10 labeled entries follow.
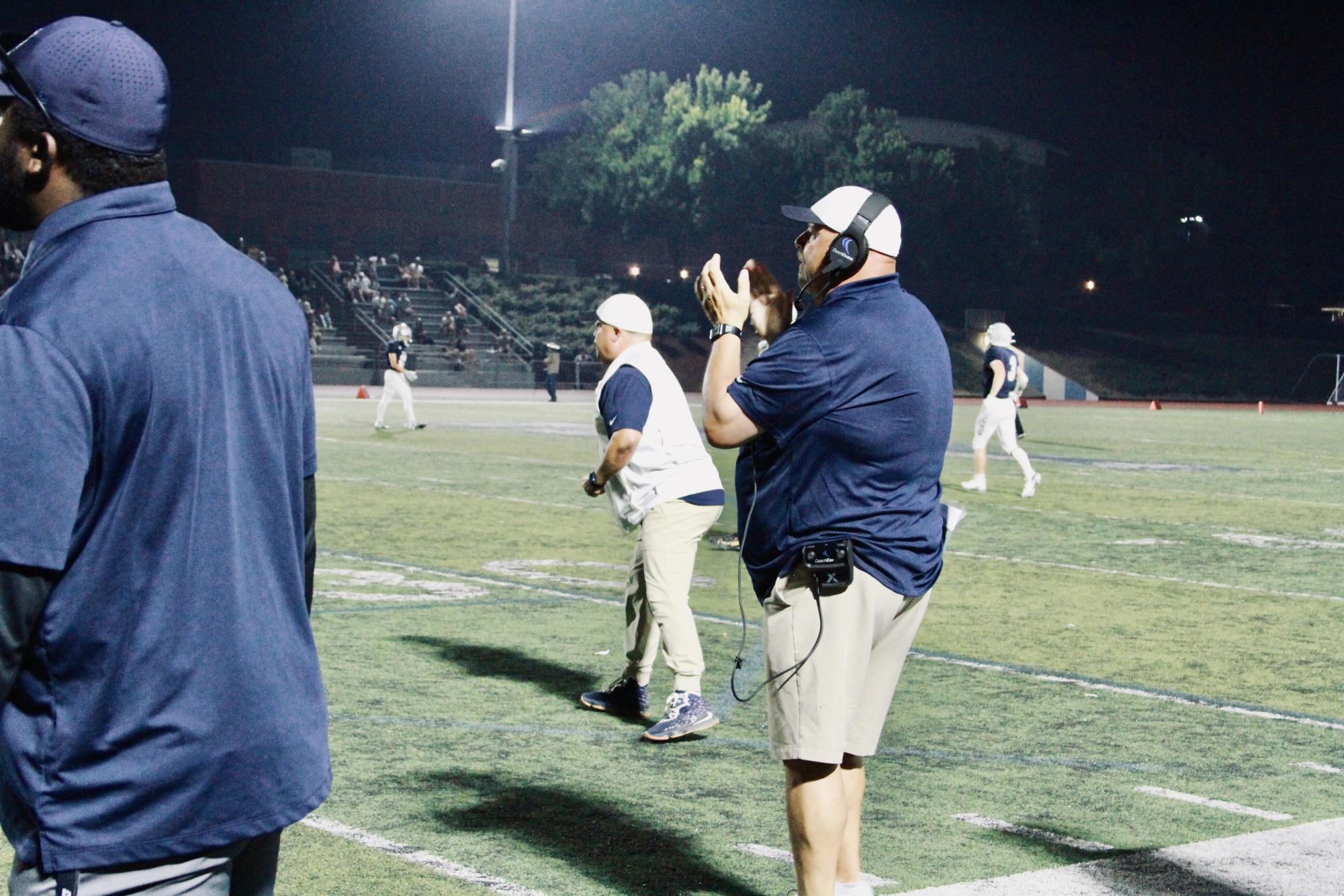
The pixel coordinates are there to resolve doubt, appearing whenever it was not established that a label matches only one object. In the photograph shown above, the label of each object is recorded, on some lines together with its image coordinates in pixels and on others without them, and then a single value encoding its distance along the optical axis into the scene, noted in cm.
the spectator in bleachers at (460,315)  5905
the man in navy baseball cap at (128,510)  220
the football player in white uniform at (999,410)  1889
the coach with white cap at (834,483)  433
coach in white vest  709
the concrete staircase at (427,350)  5244
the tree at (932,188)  8012
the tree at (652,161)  7838
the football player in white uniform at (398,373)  2772
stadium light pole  6975
